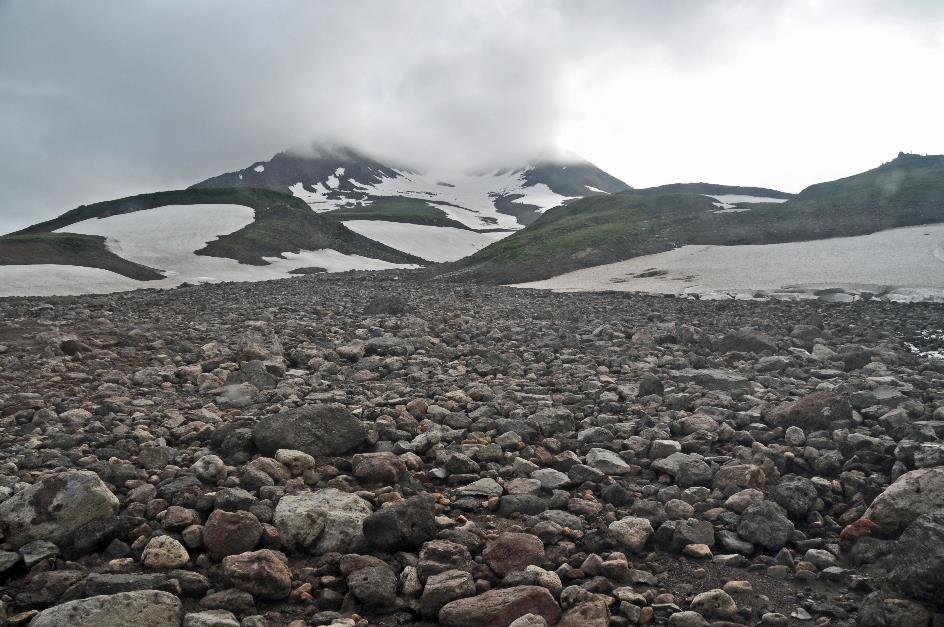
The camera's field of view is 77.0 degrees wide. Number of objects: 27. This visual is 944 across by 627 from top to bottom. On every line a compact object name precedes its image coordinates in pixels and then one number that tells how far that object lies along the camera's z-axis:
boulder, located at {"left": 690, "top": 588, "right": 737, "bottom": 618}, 3.61
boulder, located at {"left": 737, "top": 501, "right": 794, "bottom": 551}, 4.41
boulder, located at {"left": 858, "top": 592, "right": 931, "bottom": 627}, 3.29
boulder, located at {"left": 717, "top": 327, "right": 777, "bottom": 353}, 11.62
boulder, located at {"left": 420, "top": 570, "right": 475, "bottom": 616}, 3.69
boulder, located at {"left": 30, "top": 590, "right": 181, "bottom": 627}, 3.20
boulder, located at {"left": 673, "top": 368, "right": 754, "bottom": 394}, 8.63
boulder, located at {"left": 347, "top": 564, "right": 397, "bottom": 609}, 3.70
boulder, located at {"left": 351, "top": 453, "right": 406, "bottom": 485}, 5.41
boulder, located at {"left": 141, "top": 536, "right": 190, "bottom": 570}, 3.91
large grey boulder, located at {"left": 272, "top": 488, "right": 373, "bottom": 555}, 4.28
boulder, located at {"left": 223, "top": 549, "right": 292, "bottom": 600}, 3.71
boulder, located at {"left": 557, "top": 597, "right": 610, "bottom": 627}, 3.48
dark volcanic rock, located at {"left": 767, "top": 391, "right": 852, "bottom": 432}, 6.64
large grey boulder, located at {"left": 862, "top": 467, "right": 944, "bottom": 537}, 4.39
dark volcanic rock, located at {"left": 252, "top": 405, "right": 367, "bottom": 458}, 5.86
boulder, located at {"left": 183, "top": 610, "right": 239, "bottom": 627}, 3.30
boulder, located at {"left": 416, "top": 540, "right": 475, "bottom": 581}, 3.98
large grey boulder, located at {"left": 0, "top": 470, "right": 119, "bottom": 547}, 4.17
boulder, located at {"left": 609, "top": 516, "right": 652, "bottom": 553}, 4.39
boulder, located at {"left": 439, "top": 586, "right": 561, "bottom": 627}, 3.52
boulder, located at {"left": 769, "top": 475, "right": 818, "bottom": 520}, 4.84
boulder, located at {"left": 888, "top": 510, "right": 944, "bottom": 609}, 3.40
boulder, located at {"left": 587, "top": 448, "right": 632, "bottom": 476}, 5.68
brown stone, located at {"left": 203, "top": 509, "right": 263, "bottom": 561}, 4.06
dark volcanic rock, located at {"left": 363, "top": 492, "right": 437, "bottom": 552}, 4.25
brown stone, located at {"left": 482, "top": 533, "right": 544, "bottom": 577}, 4.07
